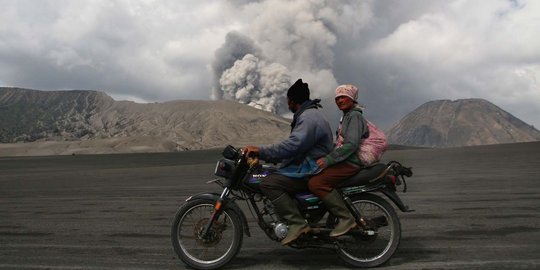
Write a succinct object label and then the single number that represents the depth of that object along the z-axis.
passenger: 6.04
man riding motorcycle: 5.99
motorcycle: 6.15
